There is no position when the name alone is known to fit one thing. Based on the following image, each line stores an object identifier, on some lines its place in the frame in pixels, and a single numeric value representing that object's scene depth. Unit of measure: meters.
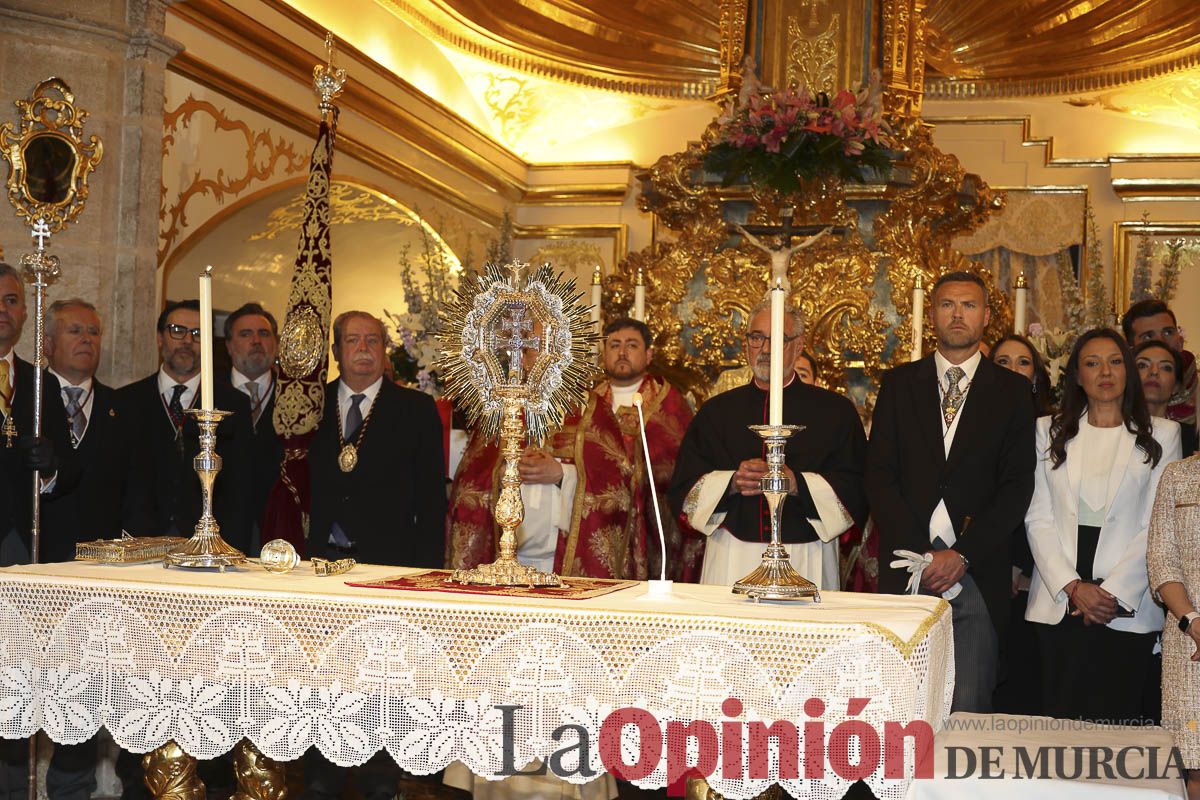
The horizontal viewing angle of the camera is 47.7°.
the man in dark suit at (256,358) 5.44
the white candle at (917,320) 5.48
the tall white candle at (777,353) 3.15
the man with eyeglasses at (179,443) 5.20
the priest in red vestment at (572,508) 5.23
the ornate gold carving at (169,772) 3.52
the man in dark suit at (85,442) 5.05
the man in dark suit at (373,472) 4.68
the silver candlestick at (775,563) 3.17
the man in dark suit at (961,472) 4.27
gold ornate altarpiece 7.36
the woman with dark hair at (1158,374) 5.04
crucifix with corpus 7.21
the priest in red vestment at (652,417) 5.64
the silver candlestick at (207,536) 3.57
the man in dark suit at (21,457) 4.54
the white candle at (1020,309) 6.00
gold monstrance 3.43
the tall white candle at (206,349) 3.57
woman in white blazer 4.35
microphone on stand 3.24
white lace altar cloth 2.86
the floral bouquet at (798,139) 6.71
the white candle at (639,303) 6.32
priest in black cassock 4.51
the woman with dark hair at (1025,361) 5.41
